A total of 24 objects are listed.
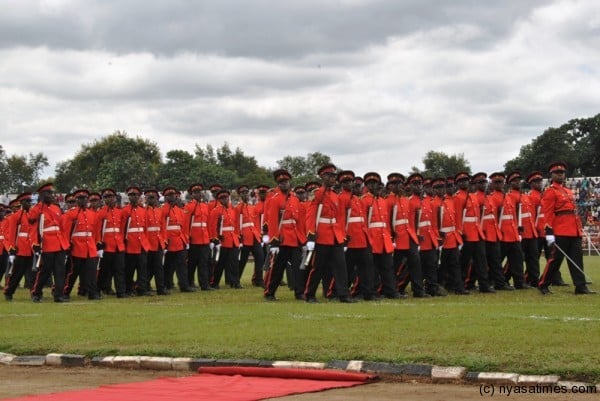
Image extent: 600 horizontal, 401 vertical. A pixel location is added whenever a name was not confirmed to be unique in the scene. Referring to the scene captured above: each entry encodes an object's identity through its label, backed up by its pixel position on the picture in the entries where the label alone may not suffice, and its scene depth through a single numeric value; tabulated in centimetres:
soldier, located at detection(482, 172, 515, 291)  1962
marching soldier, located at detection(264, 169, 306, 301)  1825
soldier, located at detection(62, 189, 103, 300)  2042
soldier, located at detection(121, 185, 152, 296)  2145
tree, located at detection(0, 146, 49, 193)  8450
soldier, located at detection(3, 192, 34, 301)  2106
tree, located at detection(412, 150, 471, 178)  7119
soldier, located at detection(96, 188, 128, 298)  2119
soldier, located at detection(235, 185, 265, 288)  2375
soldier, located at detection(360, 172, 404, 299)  1809
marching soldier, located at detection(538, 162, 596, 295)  1745
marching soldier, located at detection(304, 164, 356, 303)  1733
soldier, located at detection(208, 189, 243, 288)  2333
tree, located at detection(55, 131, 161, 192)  8656
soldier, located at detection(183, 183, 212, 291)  2272
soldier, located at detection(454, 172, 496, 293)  1925
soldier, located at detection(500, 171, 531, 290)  1981
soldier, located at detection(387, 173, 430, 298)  1847
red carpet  912
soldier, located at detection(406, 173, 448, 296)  1896
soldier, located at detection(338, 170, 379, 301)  1773
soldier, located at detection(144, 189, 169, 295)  2188
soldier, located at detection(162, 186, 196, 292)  2228
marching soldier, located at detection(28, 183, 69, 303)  1962
